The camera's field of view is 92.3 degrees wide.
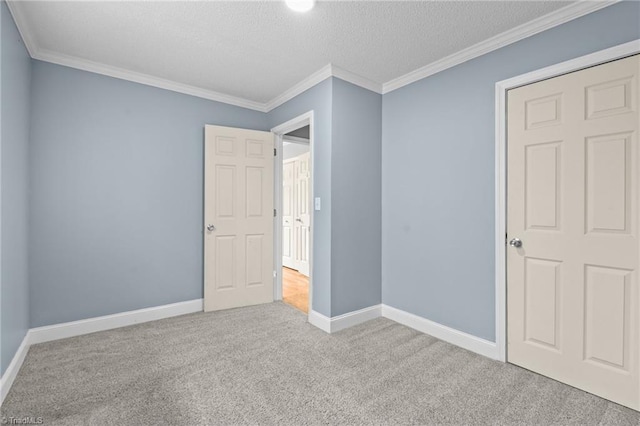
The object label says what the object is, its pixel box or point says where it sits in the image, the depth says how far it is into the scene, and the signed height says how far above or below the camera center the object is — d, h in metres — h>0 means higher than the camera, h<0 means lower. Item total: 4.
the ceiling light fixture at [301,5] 1.96 +1.34
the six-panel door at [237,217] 3.43 -0.08
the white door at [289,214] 5.77 -0.06
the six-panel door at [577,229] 1.81 -0.12
